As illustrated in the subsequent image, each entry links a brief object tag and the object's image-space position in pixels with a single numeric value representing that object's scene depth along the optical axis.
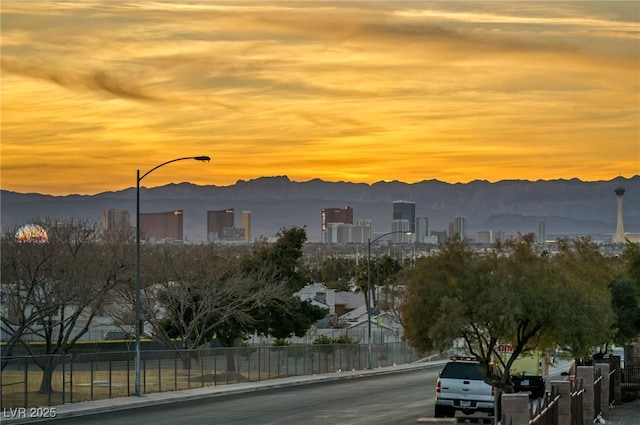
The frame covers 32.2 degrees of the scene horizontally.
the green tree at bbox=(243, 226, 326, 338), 66.44
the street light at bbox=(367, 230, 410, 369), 68.31
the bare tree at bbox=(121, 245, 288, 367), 61.31
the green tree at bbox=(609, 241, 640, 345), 43.78
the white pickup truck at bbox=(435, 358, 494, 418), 34.31
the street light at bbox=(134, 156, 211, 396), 42.88
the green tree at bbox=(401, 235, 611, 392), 30.75
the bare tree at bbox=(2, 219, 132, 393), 41.95
